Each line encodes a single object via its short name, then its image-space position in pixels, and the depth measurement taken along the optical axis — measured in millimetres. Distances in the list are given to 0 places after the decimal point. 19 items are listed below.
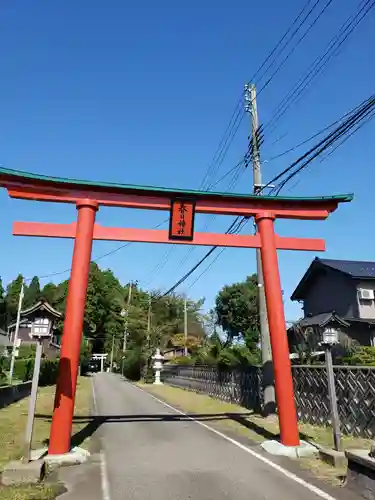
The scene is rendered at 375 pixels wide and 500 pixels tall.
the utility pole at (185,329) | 44288
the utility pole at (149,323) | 41219
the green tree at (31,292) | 77988
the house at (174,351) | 51225
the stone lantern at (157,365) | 37238
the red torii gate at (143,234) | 9016
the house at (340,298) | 23500
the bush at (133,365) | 43709
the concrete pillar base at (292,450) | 8742
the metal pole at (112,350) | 78406
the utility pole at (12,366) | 25750
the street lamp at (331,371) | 8414
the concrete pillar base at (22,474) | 6719
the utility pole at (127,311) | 45622
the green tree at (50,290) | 76075
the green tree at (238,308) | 56538
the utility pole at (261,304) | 14219
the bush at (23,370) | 28969
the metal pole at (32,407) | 7410
